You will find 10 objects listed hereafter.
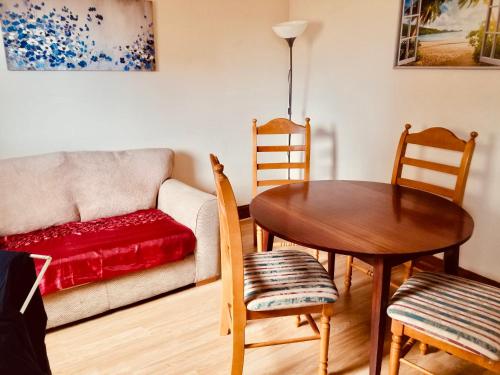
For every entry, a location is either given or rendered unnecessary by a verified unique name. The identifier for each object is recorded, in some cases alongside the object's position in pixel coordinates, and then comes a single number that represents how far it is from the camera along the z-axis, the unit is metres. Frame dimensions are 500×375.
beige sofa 2.26
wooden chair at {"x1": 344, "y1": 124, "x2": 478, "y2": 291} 2.08
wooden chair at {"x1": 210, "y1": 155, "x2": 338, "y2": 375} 1.55
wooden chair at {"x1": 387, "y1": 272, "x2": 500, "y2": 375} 1.40
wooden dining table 1.54
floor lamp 3.16
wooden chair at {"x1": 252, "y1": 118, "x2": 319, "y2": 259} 2.85
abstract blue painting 2.49
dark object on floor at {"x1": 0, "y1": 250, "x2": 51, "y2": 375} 0.98
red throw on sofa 2.08
